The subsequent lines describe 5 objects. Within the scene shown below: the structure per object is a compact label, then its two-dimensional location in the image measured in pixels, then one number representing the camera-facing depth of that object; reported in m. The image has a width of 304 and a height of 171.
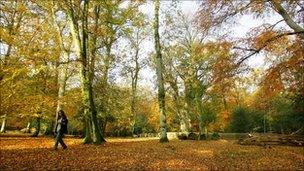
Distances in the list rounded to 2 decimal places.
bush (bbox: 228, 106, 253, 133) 32.76
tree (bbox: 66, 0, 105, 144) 12.77
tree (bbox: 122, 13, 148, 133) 28.47
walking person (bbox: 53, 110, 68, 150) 10.13
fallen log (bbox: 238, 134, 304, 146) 14.49
